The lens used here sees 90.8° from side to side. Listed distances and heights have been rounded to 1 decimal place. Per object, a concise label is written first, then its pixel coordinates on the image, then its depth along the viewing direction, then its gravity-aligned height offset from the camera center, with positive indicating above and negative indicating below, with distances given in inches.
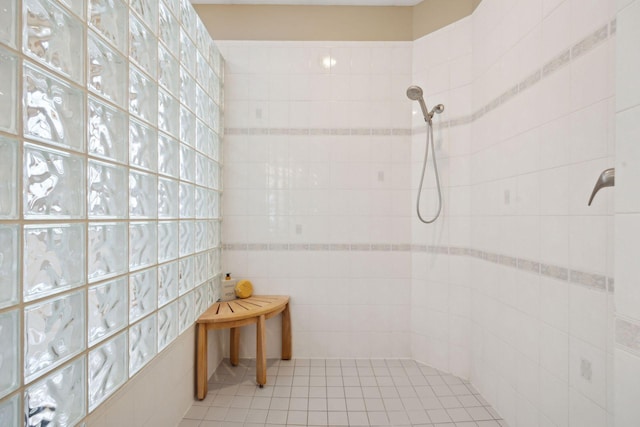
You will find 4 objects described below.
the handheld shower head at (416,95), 75.6 +28.8
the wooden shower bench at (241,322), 67.9 -24.8
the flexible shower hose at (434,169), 80.4 +11.5
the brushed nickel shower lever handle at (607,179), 33.3 +3.6
